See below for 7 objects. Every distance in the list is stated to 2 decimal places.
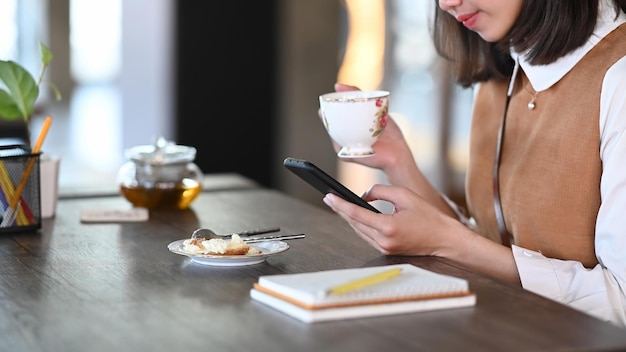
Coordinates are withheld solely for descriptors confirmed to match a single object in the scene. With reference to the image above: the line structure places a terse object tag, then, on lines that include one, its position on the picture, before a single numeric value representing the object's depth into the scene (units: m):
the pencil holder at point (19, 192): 2.14
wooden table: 1.55
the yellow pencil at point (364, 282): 1.63
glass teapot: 2.38
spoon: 1.99
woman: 1.92
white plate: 1.86
